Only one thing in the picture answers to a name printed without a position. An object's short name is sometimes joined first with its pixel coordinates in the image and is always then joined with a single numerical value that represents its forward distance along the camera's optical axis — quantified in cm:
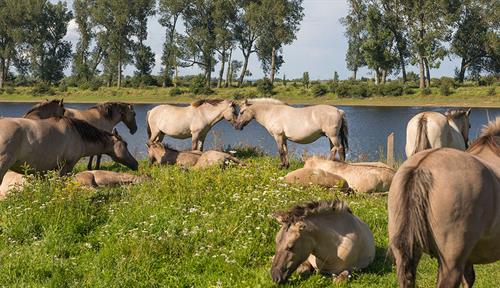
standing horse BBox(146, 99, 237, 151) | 1670
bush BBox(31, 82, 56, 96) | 6253
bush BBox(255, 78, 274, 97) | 5744
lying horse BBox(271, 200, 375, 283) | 596
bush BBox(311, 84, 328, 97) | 5788
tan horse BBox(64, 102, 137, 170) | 1566
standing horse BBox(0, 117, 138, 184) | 927
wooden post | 1510
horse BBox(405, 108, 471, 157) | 1289
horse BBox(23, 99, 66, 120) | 1404
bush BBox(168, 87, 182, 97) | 5869
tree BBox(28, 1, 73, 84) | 7762
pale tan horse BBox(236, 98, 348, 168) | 1459
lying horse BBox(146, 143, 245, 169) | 1328
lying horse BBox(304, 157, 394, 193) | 1084
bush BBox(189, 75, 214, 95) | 5941
